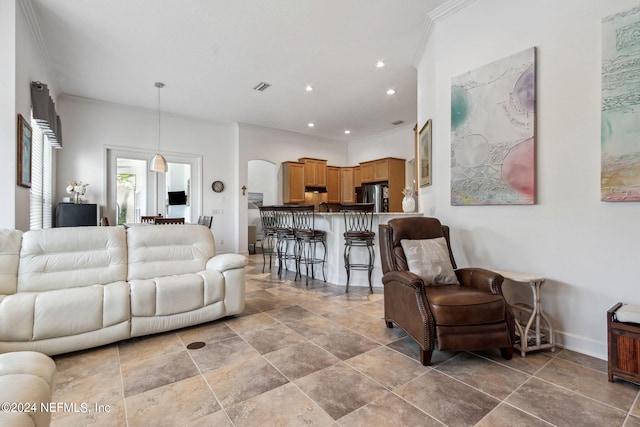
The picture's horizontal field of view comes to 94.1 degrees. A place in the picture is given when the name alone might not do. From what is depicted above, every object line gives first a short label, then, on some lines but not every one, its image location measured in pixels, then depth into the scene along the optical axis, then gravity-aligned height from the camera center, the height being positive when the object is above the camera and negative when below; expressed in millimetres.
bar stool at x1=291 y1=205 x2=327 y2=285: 4575 -375
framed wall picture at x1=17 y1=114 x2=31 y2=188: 2936 +638
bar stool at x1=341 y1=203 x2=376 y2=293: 4024 -246
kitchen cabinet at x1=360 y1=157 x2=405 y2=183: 7371 +1148
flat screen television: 6555 +361
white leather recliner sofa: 2174 -598
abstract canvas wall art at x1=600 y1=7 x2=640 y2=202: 2061 +756
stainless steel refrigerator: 7520 +471
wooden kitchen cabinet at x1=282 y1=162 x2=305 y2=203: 7574 +822
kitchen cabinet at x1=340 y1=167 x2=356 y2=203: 8484 +830
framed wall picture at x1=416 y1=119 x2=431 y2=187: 3674 +789
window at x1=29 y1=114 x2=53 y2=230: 3791 +489
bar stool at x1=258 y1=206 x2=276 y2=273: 5262 -147
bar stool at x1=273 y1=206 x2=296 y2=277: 4895 -348
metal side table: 2309 -892
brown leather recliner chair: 2107 -727
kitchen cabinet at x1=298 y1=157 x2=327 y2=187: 7918 +1145
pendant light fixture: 4941 +838
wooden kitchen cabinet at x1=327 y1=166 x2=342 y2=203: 8414 +831
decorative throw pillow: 2586 -419
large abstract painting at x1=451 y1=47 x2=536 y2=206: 2570 +755
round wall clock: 6895 +651
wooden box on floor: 1833 -848
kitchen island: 4309 -602
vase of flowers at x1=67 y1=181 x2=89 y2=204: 4967 +403
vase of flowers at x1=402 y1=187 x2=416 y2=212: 4312 +157
